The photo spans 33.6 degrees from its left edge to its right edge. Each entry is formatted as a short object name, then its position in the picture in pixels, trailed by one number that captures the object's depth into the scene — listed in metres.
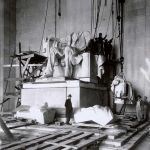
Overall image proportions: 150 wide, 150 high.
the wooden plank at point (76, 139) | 4.80
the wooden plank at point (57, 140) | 4.53
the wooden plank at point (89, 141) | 4.63
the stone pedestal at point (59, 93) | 8.34
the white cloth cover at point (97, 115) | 6.85
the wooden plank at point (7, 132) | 5.26
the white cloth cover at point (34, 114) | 7.50
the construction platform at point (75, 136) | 4.61
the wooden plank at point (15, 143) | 4.31
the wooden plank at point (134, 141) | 4.93
